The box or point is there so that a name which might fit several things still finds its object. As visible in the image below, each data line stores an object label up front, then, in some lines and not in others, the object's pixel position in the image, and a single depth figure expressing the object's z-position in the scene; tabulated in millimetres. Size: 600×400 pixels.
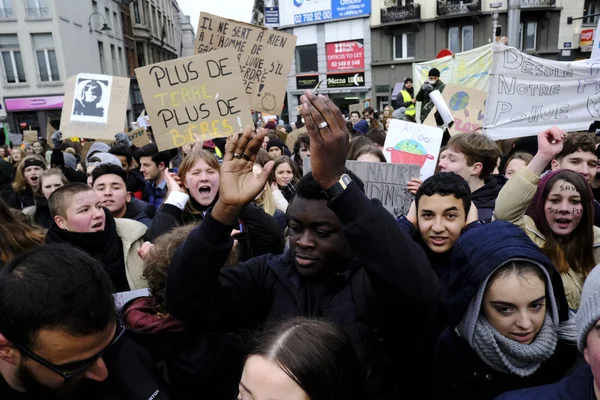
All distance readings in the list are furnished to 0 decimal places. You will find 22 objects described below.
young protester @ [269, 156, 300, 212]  4257
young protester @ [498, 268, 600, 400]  1170
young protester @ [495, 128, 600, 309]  2346
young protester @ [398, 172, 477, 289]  2176
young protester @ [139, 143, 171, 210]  4871
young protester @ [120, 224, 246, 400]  1648
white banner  4242
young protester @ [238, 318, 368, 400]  1173
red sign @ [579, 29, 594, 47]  24828
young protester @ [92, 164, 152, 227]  3318
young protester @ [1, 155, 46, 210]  4914
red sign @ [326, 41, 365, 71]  30125
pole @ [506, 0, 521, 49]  9658
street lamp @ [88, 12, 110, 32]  27781
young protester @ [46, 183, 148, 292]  2516
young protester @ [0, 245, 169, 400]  1194
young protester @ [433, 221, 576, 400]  1598
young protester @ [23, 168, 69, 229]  3898
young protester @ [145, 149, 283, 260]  2629
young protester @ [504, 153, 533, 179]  3574
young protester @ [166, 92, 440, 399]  1318
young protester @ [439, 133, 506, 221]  2988
